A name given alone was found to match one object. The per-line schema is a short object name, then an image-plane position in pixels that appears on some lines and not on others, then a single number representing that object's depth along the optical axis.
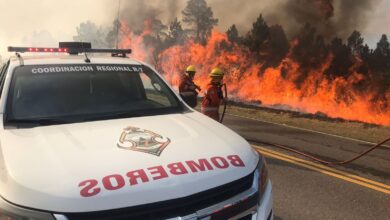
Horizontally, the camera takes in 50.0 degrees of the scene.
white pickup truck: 2.43
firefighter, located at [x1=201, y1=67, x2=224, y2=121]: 7.97
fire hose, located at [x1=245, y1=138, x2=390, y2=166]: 7.10
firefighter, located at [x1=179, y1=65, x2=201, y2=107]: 9.01
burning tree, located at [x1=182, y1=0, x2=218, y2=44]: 32.59
